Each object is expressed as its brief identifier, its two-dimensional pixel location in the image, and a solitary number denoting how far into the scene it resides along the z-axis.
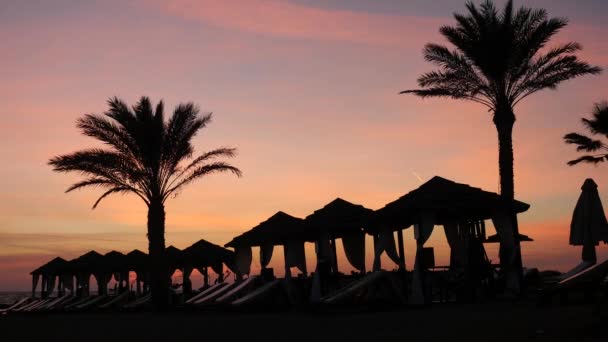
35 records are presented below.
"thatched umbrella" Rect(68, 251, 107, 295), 36.53
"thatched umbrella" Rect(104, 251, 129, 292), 35.66
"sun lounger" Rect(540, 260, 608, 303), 13.11
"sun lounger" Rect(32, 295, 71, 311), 36.66
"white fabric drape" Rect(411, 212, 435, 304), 16.83
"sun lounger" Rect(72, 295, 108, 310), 33.78
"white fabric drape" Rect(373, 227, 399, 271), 18.62
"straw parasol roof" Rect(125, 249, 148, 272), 35.38
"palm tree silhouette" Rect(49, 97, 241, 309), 24.70
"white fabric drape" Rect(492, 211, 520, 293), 17.33
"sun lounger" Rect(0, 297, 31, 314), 40.07
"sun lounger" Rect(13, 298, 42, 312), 38.50
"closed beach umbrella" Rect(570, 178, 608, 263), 18.12
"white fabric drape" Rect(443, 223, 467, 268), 19.61
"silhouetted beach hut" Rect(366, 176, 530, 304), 16.55
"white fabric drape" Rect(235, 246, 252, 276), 26.25
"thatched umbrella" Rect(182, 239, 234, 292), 30.67
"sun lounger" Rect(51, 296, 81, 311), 36.06
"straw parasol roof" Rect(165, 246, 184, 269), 31.30
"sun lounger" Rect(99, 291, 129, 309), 32.66
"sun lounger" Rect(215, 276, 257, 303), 22.38
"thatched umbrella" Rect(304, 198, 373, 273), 20.56
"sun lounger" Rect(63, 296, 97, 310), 35.08
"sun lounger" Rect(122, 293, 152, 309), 29.16
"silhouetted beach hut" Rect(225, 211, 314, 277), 21.84
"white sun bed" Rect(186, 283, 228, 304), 24.86
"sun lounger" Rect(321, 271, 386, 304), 16.81
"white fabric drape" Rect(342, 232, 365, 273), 22.81
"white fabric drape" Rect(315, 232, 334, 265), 21.55
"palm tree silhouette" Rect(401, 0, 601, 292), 20.52
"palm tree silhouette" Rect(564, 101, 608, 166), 29.95
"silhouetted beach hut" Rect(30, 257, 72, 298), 38.47
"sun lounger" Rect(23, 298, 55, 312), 37.97
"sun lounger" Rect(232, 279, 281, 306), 20.79
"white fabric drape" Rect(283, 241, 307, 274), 23.00
